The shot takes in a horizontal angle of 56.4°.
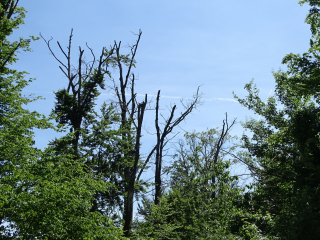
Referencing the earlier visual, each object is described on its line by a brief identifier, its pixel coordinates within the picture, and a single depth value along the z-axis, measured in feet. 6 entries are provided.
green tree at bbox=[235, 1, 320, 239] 27.04
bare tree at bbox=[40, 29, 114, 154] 66.80
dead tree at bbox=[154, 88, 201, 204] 65.37
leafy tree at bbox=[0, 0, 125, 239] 25.65
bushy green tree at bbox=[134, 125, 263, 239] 30.60
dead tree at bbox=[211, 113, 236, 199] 85.61
